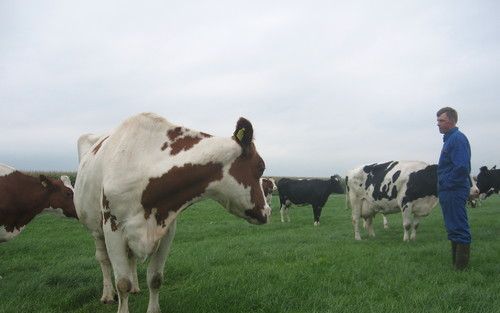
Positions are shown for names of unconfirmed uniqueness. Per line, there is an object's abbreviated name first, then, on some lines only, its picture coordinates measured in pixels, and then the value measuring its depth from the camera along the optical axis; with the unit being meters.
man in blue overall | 6.85
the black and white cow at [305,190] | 19.33
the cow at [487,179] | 19.78
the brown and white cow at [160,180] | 4.21
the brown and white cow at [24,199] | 7.34
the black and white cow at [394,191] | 11.13
